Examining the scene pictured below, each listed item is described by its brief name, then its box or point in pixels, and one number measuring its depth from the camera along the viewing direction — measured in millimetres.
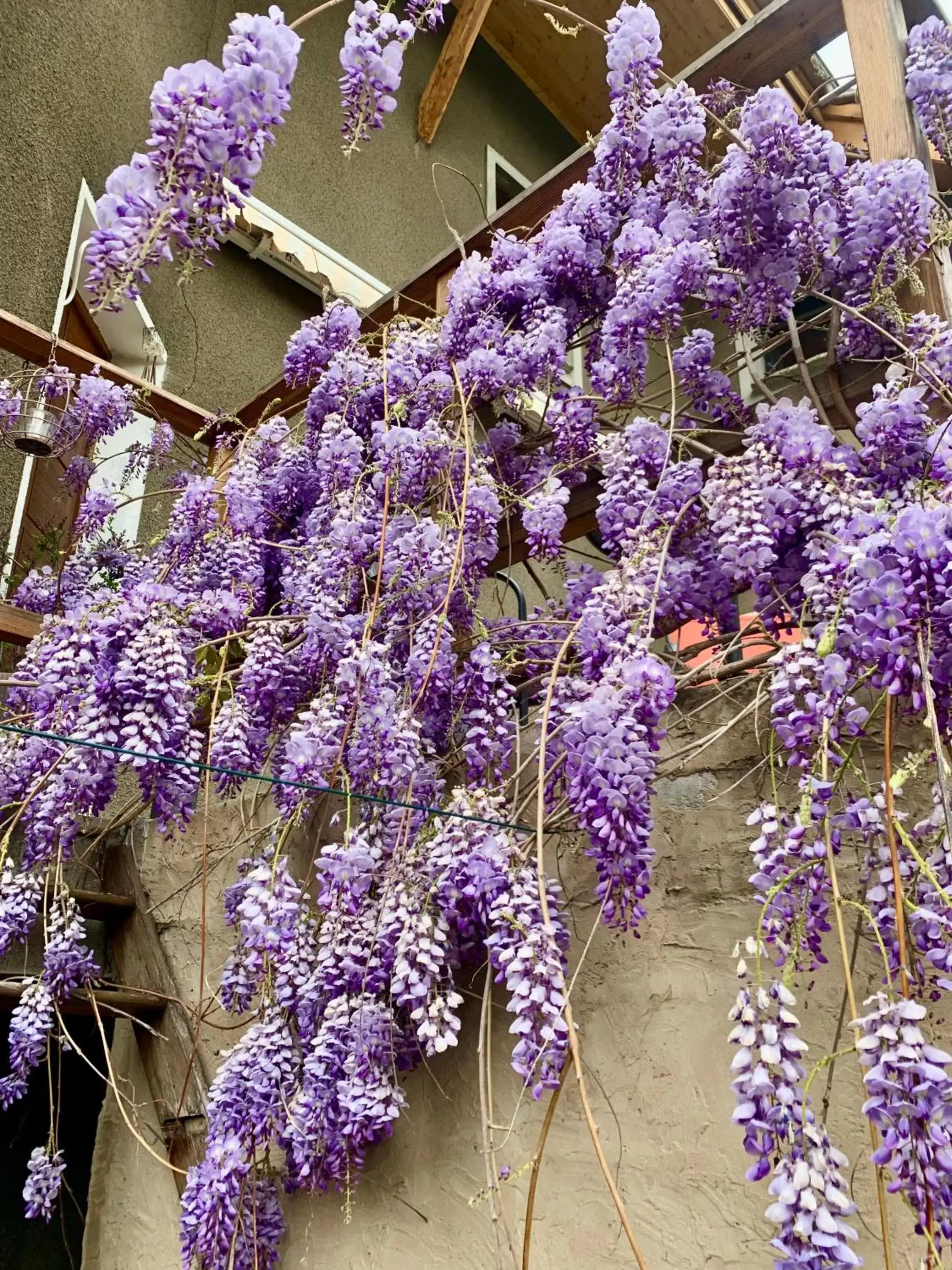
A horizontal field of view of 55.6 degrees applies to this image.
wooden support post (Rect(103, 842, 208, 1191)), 2139
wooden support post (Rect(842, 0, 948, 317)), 1628
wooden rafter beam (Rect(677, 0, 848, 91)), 1775
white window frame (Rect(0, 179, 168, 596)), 3729
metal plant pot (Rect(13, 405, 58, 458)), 2660
